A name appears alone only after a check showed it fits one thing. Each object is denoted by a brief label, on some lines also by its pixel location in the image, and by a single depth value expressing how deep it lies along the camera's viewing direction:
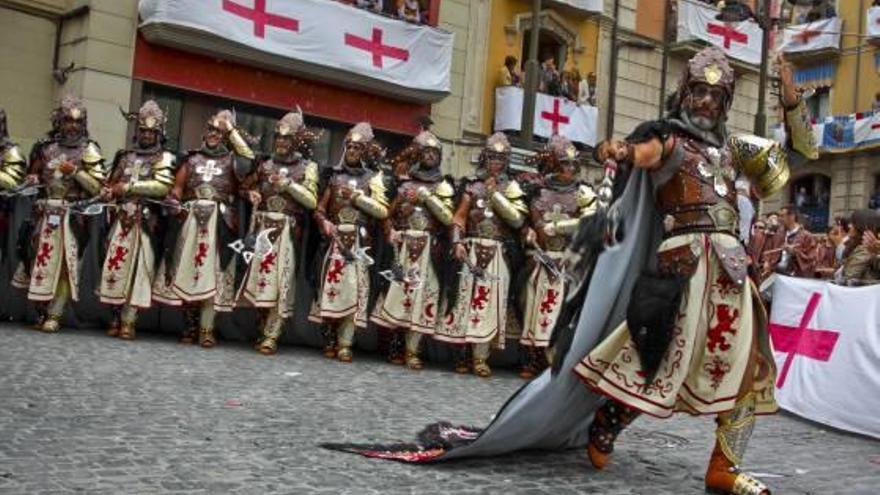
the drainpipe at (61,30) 14.48
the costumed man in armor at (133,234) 8.52
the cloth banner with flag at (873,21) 28.88
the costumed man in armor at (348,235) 8.59
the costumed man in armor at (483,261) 8.61
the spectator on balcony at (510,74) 19.31
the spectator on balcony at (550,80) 19.81
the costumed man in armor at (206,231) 8.56
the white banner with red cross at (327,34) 14.63
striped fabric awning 32.53
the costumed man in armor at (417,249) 8.65
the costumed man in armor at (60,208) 8.56
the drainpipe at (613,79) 21.34
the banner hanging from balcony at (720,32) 21.83
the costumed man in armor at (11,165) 8.63
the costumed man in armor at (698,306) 4.39
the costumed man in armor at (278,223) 8.57
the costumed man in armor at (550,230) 8.49
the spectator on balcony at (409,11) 17.56
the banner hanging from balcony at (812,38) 31.83
